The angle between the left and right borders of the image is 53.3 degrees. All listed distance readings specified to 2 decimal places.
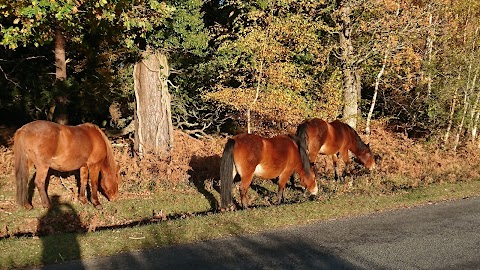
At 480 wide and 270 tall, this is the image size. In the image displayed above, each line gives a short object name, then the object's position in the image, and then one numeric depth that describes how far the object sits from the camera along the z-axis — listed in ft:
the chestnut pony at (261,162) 33.55
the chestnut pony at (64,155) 34.47
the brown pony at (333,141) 45.91
